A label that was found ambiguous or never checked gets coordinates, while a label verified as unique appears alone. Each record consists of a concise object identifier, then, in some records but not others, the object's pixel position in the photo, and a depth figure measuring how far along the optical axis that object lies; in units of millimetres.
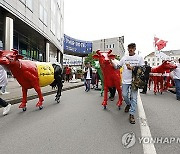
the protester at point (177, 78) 5308
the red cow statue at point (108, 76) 3709
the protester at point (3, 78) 4552
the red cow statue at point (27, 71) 3175
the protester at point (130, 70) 2921
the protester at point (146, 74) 3048
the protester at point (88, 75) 7487
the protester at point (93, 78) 8298
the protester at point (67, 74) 12866
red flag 8344
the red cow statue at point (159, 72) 6210
